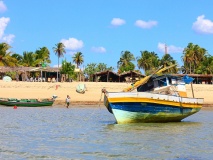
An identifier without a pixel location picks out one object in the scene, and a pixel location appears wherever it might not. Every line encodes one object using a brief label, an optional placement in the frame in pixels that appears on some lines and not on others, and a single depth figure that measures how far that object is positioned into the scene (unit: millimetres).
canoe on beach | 51469
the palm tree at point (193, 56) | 122062
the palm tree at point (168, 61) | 115112
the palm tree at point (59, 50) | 119812
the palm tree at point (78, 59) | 119125
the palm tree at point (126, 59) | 130375
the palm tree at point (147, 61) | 121250
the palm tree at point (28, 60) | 101750
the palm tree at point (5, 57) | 87762
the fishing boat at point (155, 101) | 27891
